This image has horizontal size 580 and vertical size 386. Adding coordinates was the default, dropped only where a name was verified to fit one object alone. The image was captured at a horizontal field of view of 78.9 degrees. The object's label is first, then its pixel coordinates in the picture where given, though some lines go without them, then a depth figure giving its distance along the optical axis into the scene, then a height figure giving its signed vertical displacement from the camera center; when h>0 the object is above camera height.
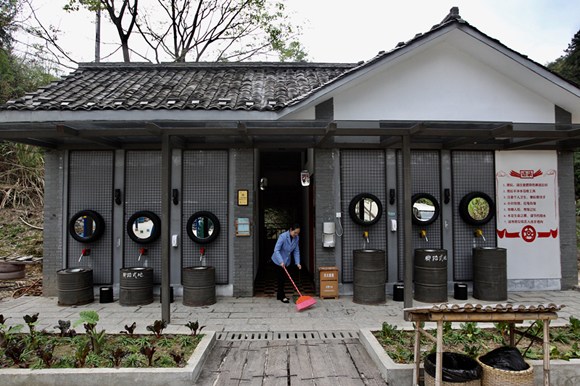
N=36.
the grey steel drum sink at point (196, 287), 6.47 -1.44
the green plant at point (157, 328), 4.51 -1.55
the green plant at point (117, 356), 3.69 -1.56
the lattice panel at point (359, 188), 7.24 +0.42
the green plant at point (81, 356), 3.74 -1.57
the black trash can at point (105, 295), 6.69 -1.64
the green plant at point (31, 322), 4.40 -1.42
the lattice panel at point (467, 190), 7.35 +0.38
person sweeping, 6.83 -0.88
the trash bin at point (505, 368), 3.17 -1.50
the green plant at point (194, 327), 4.60 -1.55
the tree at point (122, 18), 15.47 +8.51
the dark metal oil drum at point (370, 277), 6.56 -1.31
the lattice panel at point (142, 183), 7.23 +0.53
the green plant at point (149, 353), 3.75 -1.54
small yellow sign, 7.14 +0.21
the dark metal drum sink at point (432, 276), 6.61 -1.28
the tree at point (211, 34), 17.05 +8.65
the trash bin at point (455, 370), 3.21 -1.53
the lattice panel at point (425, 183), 7.34 +0.52
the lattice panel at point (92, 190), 7.18 +0.39
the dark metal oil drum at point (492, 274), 6.72 -1.27
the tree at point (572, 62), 16.50 +7.13
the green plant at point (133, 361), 3.79 -1.66
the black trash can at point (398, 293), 6.70 -1.62
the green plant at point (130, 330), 4.42 -1.54
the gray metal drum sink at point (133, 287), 6.48 -1.46
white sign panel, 7.46 -0.10
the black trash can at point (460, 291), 6.85 -1.63
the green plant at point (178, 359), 3.78 -1.63
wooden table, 3.19 -1.00
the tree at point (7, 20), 13.68 +7.50
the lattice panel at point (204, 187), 7.18 +0.44
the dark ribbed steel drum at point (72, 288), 6.48 -1.46
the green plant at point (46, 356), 3.70 -1.58
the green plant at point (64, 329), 4.54 -1.56
